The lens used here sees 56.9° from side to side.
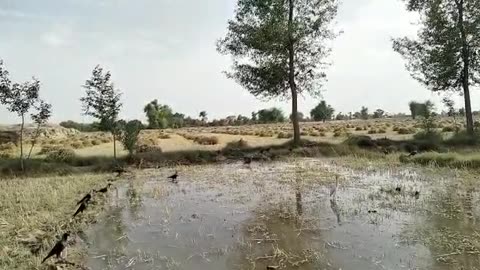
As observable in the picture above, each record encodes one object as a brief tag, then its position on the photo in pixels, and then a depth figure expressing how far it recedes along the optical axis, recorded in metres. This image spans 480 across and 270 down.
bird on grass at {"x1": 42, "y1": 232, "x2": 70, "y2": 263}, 6.55
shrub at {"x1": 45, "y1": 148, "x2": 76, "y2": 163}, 20.87
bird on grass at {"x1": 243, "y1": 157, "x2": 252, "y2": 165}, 20.34
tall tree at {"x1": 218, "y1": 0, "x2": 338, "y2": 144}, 24.42
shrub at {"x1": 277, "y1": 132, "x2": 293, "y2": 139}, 36.24
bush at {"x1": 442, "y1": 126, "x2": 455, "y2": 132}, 32.87
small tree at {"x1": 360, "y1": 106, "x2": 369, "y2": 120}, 97.80
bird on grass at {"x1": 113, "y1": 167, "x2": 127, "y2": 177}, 17.70
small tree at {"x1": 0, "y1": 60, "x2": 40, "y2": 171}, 19.03
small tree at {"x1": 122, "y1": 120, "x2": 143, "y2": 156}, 21.02
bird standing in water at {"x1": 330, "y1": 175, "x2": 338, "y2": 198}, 11.11
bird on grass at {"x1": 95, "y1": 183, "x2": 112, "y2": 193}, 12.75
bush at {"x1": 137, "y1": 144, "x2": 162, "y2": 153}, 23.58
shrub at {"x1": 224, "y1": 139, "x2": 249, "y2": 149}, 25.50
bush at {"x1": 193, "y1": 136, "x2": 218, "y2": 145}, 31.43
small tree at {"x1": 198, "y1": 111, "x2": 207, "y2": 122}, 94.15
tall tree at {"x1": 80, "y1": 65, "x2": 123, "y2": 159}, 20.75
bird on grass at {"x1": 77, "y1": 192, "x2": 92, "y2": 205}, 10.72
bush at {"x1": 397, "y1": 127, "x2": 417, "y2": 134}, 36.38
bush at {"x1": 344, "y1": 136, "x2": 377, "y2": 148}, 23.81
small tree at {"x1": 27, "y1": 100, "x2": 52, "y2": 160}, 20.22
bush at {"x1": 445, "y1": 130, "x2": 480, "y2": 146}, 21.89
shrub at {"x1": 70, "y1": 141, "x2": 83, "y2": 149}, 32.62
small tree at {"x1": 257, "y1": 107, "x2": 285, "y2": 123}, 88.50
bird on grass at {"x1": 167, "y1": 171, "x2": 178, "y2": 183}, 15.07
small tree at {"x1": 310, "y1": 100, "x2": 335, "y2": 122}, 89.49
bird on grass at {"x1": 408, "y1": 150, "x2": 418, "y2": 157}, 18.42
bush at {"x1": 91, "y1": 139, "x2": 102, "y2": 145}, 36.77
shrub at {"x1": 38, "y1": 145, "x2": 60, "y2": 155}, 25.48
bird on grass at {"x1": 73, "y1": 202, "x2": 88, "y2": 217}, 9.63
